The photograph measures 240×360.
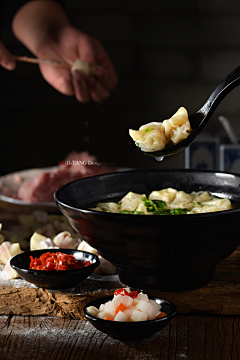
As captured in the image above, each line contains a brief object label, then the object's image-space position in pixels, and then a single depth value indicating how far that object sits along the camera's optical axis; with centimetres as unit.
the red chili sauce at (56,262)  90
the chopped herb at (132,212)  90
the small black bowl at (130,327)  80
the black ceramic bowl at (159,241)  83
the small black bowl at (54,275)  89
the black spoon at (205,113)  89
